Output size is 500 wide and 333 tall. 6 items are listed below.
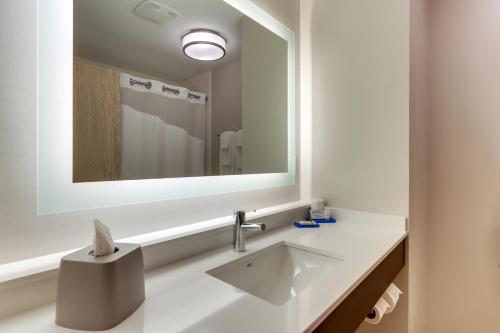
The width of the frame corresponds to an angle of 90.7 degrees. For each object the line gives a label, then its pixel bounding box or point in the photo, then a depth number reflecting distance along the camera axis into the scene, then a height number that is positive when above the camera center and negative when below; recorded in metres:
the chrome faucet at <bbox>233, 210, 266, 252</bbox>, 0.95 -0.25
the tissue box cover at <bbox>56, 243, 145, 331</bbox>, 0.48 -0.25
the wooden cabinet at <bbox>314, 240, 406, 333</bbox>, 0.64 -0.42
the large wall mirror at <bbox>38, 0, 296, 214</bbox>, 0.72 +0.25
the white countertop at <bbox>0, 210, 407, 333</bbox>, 0.51 -0.33
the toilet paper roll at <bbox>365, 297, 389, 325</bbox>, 0.99 -0.58
